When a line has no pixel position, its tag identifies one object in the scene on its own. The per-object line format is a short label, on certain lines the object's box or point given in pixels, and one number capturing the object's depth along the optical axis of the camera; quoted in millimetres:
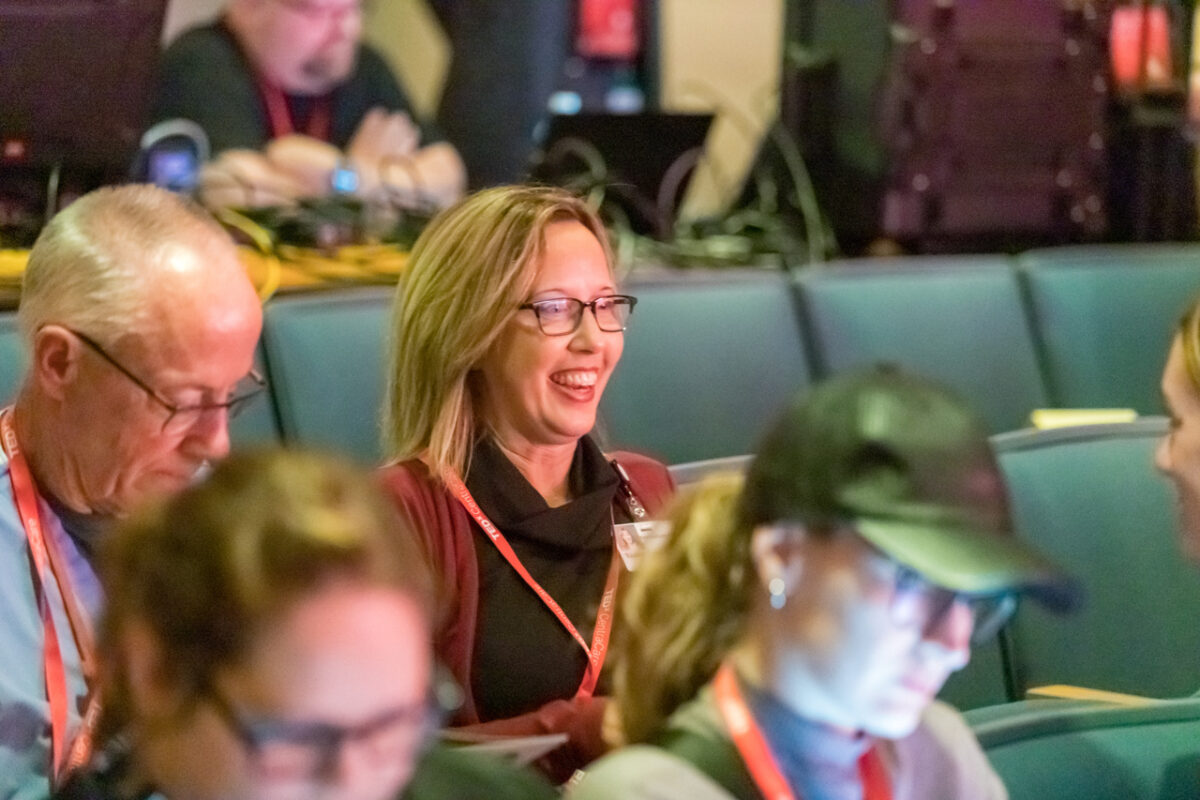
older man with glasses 3876
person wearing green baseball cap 3536
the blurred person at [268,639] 3192
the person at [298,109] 4957
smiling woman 4098
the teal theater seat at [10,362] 4221
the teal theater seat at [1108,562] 4410
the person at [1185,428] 3950
